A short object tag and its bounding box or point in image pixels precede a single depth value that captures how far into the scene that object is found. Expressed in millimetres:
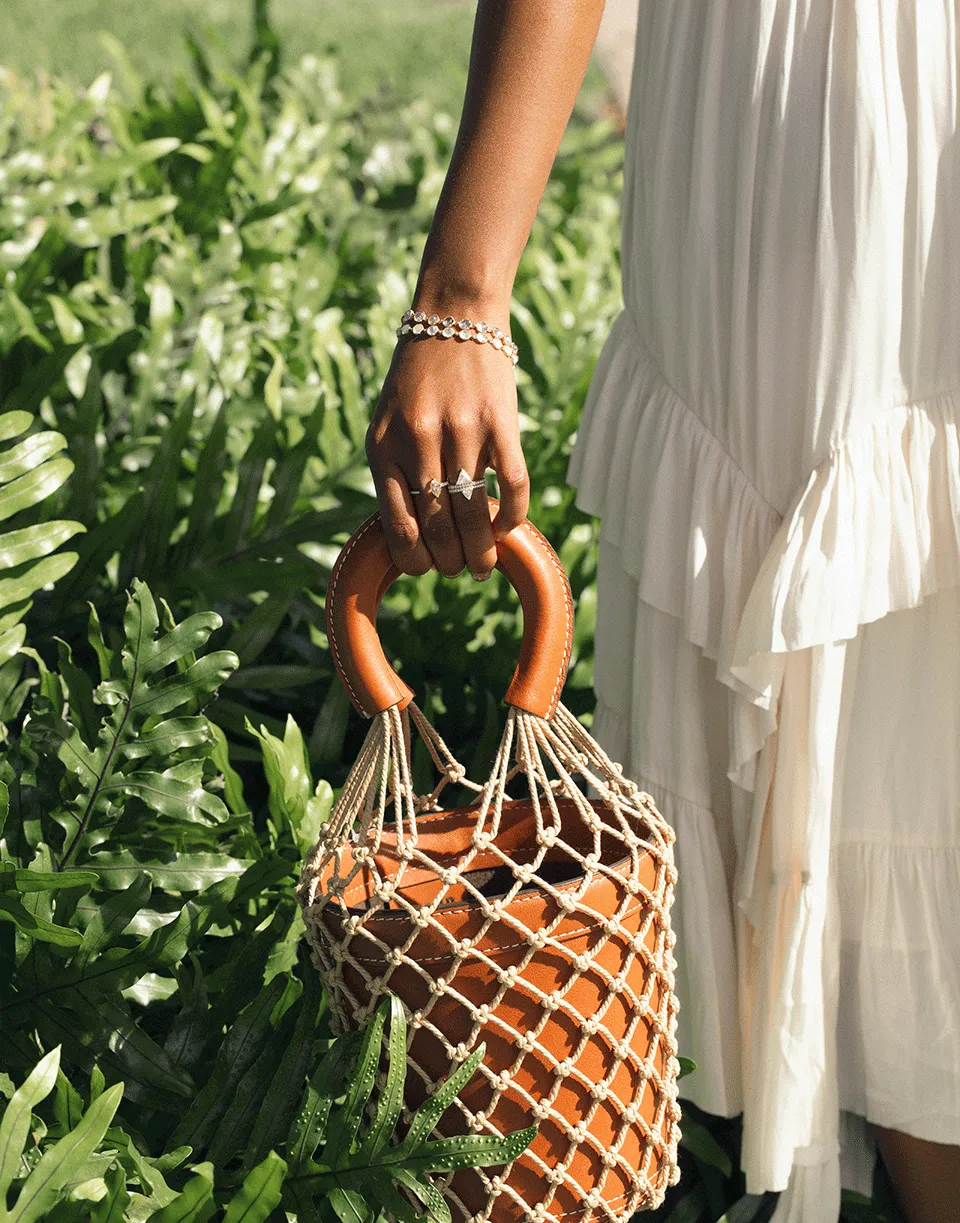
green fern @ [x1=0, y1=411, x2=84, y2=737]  1437
